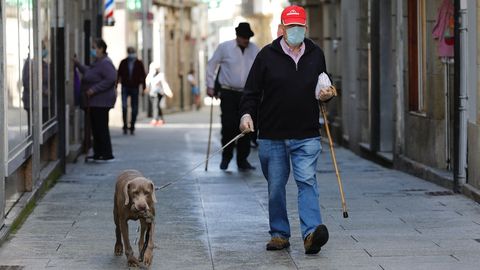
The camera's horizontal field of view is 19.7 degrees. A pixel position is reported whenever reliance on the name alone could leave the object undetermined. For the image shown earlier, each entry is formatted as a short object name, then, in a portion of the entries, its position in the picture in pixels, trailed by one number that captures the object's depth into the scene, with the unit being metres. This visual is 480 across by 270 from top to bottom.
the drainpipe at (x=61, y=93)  17.53
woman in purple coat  19.92
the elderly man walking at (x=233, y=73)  18.09
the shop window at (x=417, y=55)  17.77
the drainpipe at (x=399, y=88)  18.78
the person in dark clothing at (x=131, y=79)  30.84
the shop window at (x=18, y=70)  12.52
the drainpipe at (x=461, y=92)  14.56
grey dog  9.46
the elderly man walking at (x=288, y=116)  10.47
